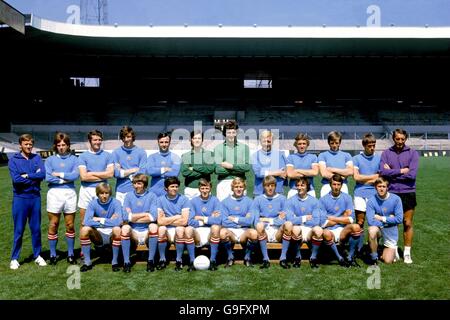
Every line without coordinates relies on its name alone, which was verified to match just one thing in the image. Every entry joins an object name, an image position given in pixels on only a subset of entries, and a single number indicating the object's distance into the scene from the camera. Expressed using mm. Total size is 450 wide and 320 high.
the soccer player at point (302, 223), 5516
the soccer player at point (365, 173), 6023
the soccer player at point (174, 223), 5477
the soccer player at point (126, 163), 6039
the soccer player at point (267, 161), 6180
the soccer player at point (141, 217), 5461
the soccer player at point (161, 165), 6082
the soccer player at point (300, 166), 6199
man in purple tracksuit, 5801
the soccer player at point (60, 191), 5742
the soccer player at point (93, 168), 5910
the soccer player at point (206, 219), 5508
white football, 5453
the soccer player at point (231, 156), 6141
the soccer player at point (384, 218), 5578
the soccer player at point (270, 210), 5695
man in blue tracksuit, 5566
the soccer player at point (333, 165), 6186
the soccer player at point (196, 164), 6184
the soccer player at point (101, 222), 5434
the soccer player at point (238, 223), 5566
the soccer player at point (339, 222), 5527
